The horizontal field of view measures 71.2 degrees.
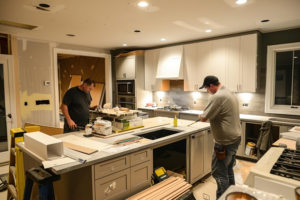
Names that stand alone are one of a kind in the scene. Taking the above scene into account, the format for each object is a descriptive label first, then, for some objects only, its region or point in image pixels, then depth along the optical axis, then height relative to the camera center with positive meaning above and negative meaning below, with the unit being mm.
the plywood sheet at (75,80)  7552 +385
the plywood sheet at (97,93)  6516 -79
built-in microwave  5741 +90
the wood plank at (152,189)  1953 -985
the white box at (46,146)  1802 -496
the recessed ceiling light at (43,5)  2670 +1107
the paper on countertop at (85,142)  2160 -567
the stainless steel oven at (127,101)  5777 -311
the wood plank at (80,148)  1986 -570
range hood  5113 +667
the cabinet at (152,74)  5598 +430
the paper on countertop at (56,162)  1687 -591
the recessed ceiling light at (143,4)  2648 +1108
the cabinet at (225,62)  4098 +591
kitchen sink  2961 -628
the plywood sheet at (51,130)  3457 -651
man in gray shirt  2535 -493
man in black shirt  3312 -228
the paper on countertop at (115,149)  2014 -578
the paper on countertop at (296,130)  2543 -504
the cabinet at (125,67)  5729 +644
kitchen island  1847 -781
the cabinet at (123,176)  1883 -837
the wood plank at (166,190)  1960 -983
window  4043 +187
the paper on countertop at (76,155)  1804 -586
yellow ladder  2301 -891
